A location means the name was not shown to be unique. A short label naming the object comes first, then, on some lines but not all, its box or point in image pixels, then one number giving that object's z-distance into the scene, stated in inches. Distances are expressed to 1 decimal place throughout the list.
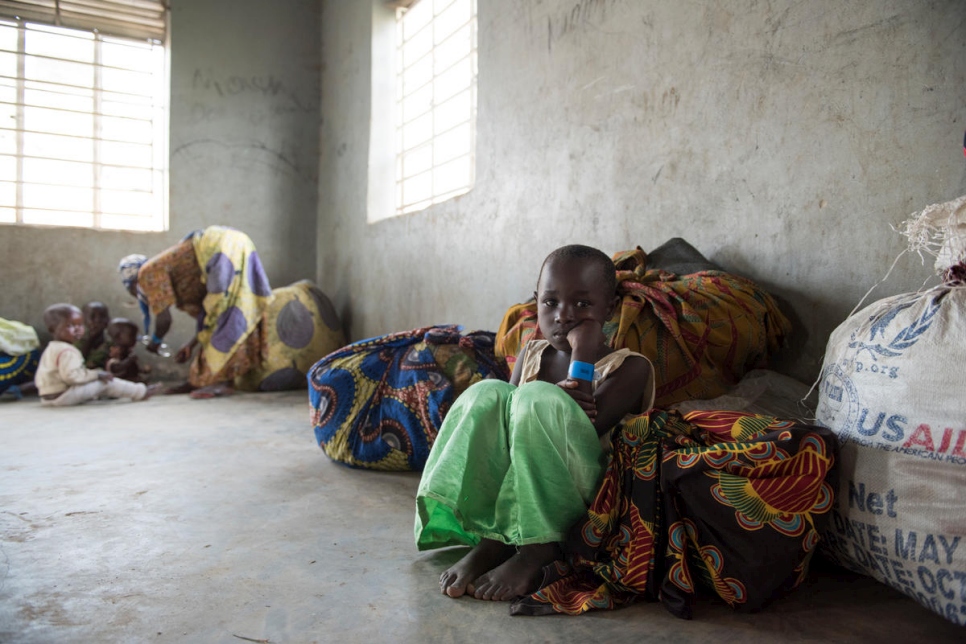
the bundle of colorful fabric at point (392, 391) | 103.7
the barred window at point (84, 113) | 208.2
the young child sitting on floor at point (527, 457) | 58.6
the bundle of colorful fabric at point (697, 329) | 80.1
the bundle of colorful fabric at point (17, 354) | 180.2
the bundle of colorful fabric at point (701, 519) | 53.2
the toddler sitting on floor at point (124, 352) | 195.9
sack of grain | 47.8
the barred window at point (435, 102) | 170.7
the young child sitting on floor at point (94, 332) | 199.9
